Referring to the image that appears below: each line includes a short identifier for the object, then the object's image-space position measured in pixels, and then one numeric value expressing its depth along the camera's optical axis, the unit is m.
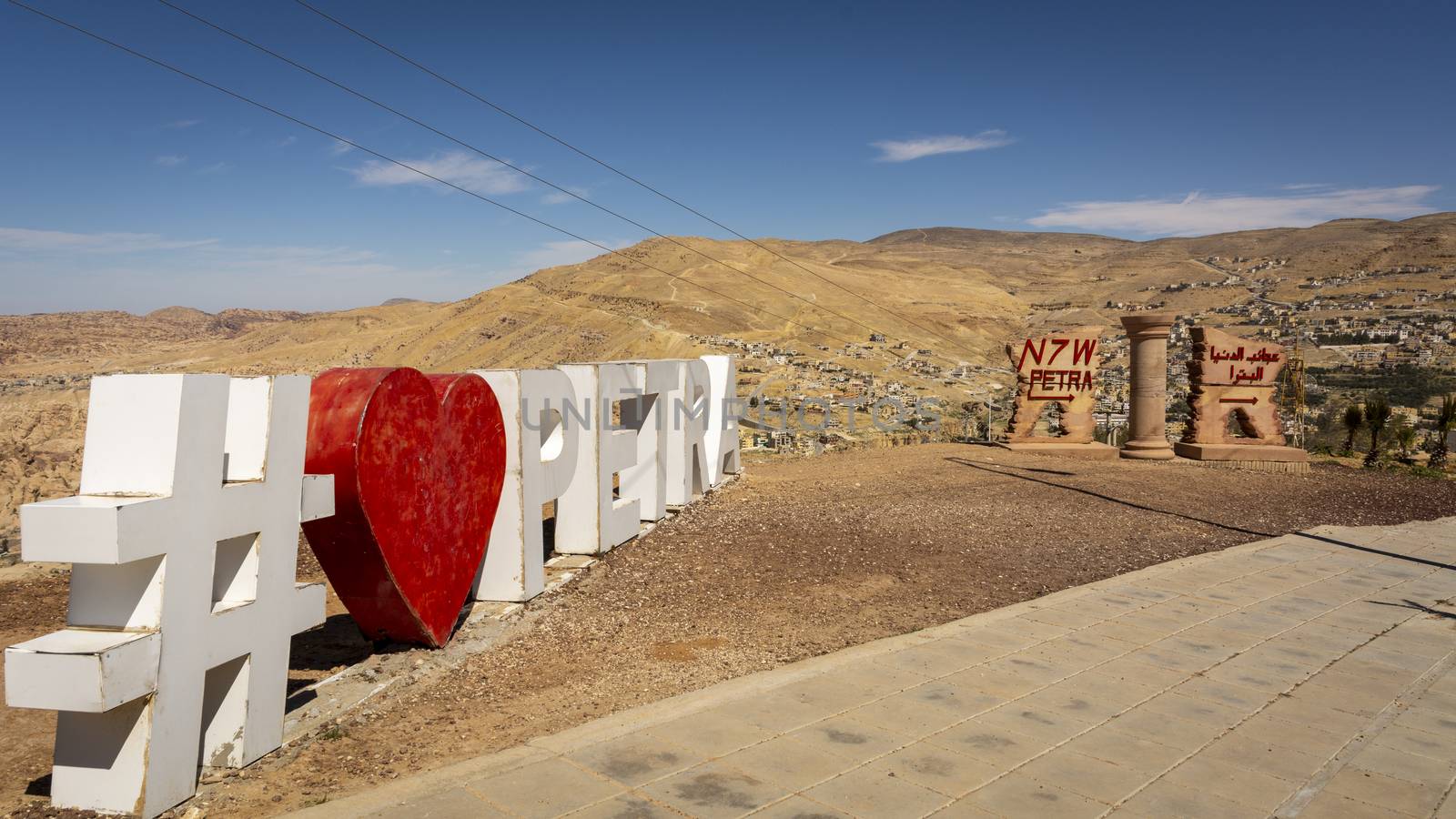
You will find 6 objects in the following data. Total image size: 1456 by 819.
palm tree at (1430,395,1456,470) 19.40
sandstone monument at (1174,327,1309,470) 18.39
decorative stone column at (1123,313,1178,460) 18.66
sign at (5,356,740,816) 4.57
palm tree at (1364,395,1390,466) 19.16
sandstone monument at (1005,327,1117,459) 19.44
